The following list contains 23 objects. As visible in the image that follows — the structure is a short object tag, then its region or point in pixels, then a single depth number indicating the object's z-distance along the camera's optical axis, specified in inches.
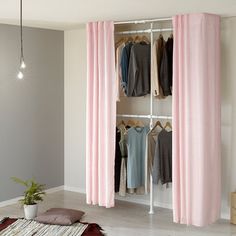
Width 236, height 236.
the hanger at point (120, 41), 237.4
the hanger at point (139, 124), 241.8
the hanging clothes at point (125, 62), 228.2
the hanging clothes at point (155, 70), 219.1
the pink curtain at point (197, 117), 199.5
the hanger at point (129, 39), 235.5
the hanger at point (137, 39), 232.7
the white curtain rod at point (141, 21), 216.5
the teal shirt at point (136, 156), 230.1
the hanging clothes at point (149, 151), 223.9
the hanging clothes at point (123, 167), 235.0
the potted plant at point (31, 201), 216.8
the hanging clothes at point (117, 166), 235.6
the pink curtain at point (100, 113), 226.7
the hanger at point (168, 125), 231.0
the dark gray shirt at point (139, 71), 224.1
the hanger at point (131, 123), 244.7
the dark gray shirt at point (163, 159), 219.8
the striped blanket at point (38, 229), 197.5
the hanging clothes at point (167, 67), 217.7
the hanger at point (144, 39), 232.4
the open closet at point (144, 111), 220.7
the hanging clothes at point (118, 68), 229.9
